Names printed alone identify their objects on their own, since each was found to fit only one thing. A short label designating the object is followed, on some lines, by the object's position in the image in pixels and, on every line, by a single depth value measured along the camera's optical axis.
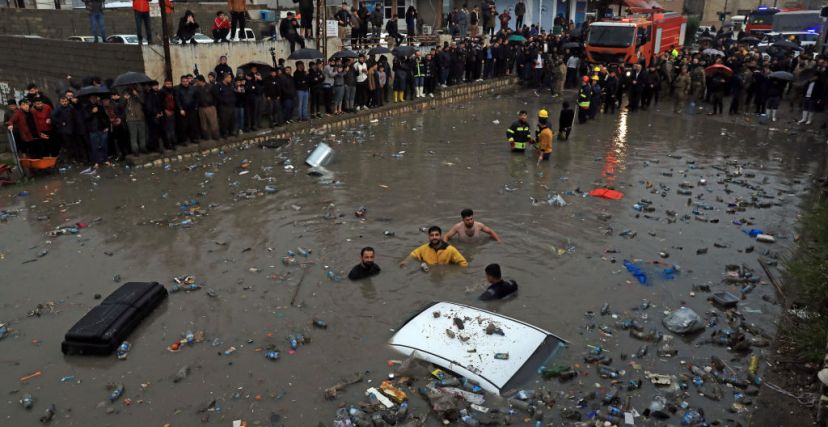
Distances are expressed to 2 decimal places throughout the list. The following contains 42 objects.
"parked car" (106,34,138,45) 18.05
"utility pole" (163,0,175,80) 14.22
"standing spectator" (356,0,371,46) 21.69
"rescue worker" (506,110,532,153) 14.05
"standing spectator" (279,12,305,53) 17.94
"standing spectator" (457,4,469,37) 26.75
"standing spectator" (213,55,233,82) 14.97
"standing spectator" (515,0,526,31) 30.11
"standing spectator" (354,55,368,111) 18.22
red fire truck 23.12
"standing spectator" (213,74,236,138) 14.30
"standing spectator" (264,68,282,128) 15.58
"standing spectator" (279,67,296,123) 15.79
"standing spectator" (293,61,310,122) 16.25
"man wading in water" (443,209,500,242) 9.27
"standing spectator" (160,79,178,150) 13.34
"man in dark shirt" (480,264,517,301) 7.64
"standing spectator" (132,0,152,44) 14.57
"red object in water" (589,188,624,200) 11.36
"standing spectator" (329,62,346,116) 17.33
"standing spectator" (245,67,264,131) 14.97
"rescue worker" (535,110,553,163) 13.57
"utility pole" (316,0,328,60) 18.84
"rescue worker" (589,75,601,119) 18.17
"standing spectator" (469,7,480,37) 28.16
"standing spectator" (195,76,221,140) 13.90
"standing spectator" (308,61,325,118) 16.67
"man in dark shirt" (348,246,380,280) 8.15
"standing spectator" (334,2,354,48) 21.62
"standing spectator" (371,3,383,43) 23.77
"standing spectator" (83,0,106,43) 15.46
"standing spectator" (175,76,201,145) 13.70
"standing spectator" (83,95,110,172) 12.51
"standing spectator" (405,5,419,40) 24.93
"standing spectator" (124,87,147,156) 13.22
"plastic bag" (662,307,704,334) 6.90
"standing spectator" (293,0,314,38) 18.80
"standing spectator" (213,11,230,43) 16.78
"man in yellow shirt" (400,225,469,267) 8.46
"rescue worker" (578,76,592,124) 16.98
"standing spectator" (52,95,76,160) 12.31
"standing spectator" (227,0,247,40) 17.27
